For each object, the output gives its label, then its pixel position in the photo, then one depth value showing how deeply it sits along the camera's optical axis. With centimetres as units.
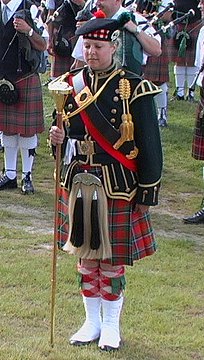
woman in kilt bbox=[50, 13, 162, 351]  556
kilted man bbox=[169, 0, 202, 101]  1503
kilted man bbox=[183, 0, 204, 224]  901
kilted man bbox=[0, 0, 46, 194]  945
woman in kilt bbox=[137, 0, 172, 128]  1298
